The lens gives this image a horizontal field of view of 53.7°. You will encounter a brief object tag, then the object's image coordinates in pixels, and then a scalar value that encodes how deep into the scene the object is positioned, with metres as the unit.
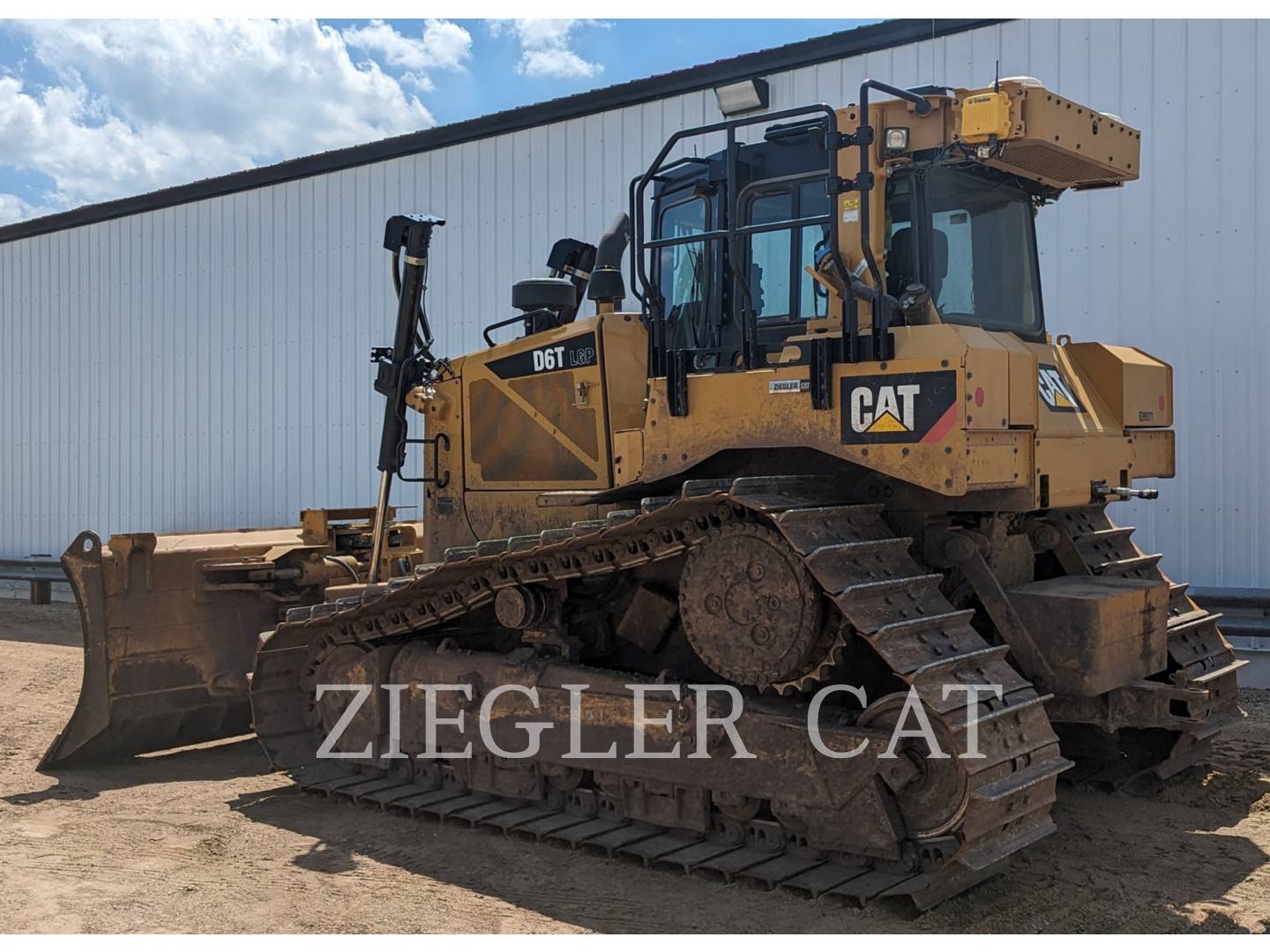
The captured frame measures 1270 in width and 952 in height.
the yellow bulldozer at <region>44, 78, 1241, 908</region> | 5.20
